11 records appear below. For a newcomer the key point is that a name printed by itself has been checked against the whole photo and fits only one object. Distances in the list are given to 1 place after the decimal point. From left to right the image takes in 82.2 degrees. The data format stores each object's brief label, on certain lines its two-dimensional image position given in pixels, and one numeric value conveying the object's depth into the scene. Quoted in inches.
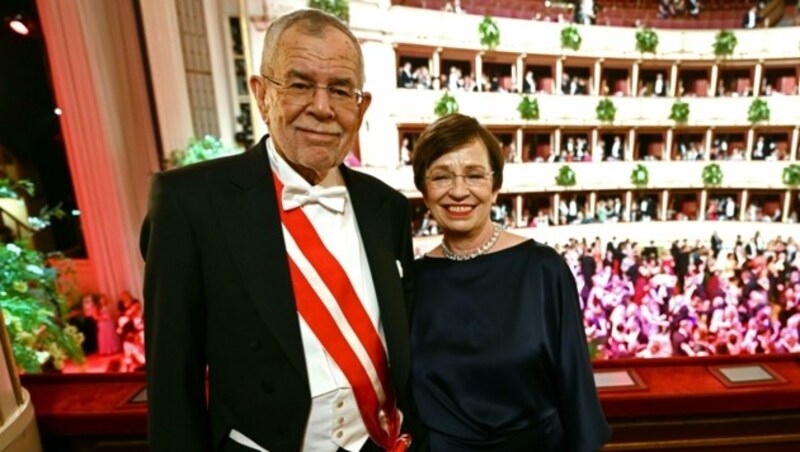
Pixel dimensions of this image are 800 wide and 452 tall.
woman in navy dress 54.1
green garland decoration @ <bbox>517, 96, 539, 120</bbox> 512.7
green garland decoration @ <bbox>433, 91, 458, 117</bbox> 457.7
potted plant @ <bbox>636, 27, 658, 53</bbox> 530.3
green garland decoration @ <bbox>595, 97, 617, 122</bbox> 537.6
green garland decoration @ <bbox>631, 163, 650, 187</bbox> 553.6
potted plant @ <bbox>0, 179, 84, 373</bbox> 113.1
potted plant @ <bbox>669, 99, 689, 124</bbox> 549.6
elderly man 40.3
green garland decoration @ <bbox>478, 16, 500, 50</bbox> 476.4
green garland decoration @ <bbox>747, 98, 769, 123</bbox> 523.2
